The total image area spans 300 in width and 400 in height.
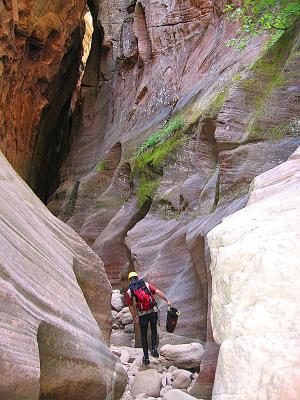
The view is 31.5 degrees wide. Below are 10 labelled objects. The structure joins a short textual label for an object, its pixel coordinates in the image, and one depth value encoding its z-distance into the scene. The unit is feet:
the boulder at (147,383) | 24.04
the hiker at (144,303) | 28.32
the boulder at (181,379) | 25.55
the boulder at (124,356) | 29.98
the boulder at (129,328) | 40.93
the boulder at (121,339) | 37.99
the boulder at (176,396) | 17.67
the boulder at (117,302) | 46.06
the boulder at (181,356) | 28.32
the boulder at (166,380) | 25.40
